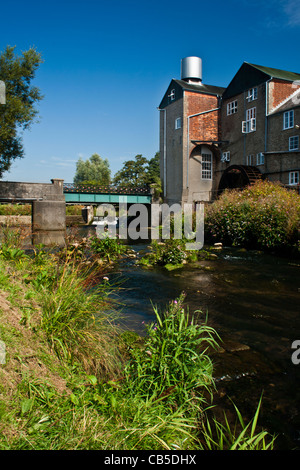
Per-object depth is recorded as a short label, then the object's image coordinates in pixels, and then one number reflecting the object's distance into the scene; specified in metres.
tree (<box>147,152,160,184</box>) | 37.06
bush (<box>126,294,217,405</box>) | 2.90
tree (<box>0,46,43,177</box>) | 21.69
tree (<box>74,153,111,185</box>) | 74.94
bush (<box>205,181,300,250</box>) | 12.95
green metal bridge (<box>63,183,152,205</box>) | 30.75
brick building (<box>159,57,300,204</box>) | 26.14
